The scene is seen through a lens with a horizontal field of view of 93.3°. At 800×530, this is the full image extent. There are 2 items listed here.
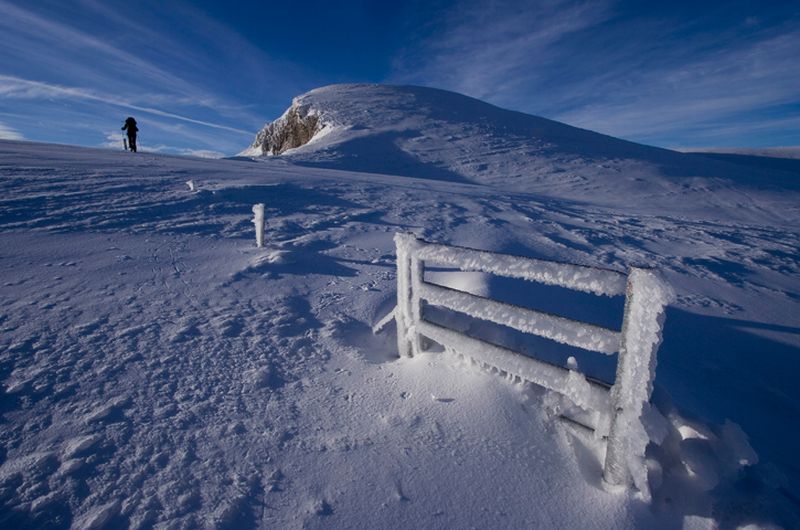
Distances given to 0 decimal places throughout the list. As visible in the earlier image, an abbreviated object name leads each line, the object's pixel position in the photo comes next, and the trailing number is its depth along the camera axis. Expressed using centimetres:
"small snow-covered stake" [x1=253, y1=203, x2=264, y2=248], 599
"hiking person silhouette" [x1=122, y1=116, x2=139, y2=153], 1642
